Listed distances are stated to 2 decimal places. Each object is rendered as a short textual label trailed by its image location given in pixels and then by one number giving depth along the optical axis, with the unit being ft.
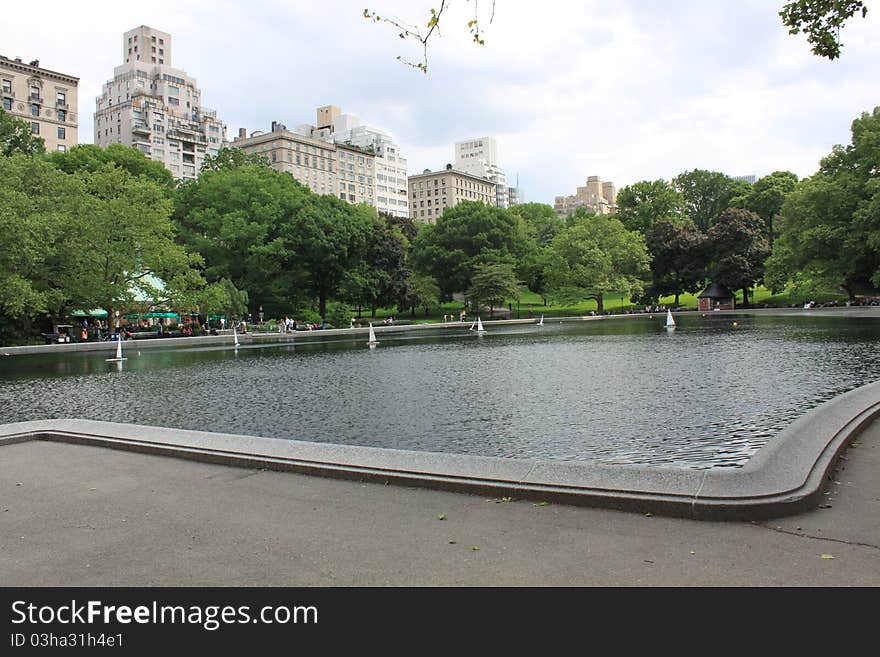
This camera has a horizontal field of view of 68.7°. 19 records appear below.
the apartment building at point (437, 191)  559.38
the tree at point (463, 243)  261.44
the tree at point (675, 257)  258.98
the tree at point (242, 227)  188.34
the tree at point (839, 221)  167.53
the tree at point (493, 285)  240.12
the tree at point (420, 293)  240.94
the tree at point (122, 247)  129.70
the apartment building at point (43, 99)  283.59
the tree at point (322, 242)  192.03
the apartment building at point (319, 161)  434.30
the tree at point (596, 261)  246.68
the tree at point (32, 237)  110.22
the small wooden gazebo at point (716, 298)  240.42
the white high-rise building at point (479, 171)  654.53
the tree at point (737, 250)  237.25
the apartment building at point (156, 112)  407.23
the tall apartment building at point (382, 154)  525.34
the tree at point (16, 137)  179.22
